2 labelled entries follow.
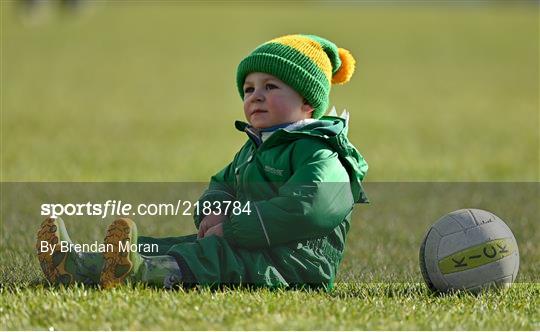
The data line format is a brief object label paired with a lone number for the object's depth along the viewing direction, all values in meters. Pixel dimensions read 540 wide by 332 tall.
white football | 11.45
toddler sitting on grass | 10.76
